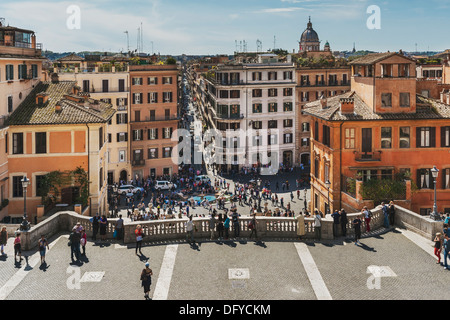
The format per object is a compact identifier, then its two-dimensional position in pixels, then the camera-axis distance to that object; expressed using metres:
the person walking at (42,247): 22.25
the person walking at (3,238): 24.91
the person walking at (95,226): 25.72
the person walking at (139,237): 23.81
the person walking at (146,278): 19.02
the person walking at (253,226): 25.75
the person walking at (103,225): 25.64
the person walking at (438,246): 22.25
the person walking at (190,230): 25.31
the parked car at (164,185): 66.97
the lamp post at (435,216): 26.17
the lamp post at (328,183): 37.18
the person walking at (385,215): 28.17
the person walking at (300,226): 25.64
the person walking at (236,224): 25.78
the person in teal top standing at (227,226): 25.70
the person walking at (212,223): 25.81
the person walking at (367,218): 26.98
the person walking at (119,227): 25.72
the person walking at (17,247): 23.02
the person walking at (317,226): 25.75
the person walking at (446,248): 21.71
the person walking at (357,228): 25.36
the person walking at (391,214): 28.53
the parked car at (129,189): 63.22
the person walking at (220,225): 25.83
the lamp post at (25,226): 24.70
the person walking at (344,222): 26.22
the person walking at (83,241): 23.73
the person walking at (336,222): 26.19
